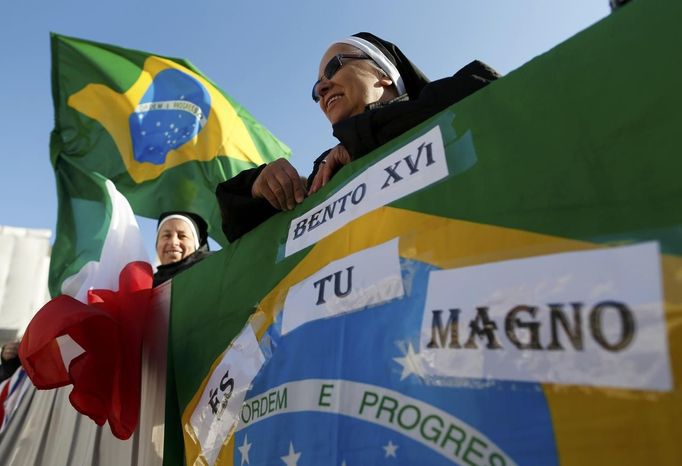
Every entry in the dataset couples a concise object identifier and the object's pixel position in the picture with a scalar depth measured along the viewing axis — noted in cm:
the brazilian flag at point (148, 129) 402
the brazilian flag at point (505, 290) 62
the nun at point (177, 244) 280
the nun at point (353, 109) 121
